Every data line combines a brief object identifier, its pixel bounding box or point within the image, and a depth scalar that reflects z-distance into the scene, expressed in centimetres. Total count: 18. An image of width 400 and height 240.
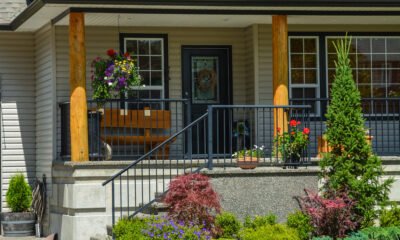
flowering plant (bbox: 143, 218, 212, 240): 1392
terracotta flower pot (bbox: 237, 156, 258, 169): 1619
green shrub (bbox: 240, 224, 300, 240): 1434
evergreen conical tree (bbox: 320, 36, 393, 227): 1548
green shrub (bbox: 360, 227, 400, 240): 1470
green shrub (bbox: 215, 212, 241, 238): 1502
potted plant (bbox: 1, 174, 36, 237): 1892
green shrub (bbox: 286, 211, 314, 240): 1531
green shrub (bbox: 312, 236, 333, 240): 1471
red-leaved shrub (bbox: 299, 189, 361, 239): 1516
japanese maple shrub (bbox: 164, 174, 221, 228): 1464
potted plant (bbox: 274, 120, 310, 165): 1644
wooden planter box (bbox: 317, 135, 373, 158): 1737
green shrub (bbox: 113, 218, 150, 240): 1405
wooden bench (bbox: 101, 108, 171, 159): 1792
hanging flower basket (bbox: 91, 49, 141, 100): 1712
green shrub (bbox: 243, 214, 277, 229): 1527
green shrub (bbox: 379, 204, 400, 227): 1602
